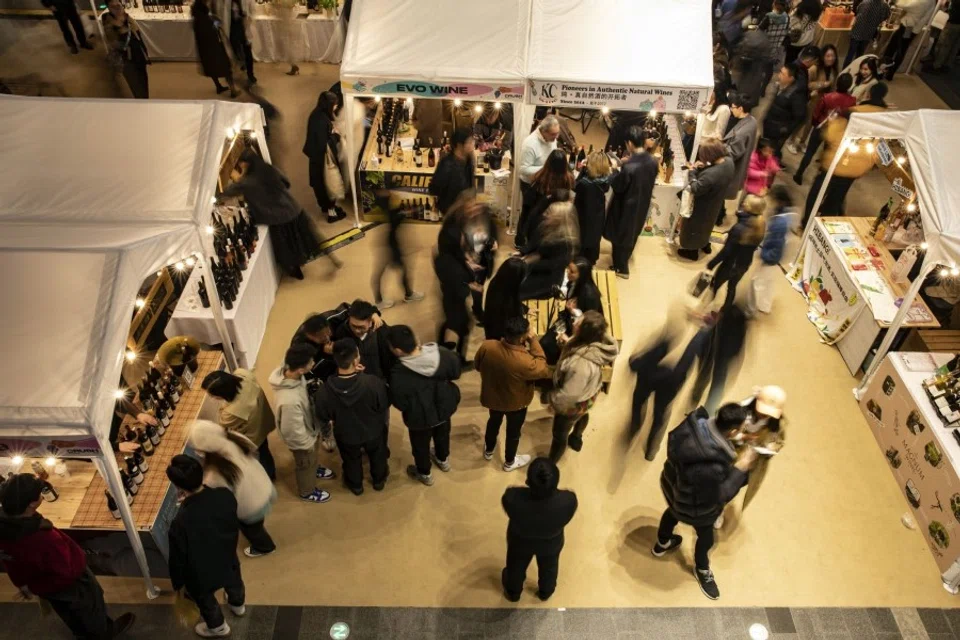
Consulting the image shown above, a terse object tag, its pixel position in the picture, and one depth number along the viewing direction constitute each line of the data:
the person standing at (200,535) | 3.74
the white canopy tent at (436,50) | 6.89
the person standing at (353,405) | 4.45
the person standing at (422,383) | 4.52
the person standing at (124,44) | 8.44
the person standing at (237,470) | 4.07
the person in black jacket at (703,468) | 4.14
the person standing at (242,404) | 4.33
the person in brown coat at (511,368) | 4.69
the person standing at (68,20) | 10.62
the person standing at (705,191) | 6.80
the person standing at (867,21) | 9.68
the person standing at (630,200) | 6.67
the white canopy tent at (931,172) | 5.18
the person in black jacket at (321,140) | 7.22
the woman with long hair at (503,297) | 5.29
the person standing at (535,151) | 6.98
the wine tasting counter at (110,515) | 4.53
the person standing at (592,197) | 6.39
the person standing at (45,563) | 3.65
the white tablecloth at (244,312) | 5.72
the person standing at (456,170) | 6.34
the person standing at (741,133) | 7.07
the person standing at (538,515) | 3.82
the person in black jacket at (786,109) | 8.18
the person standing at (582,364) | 4.59
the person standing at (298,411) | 4.38
